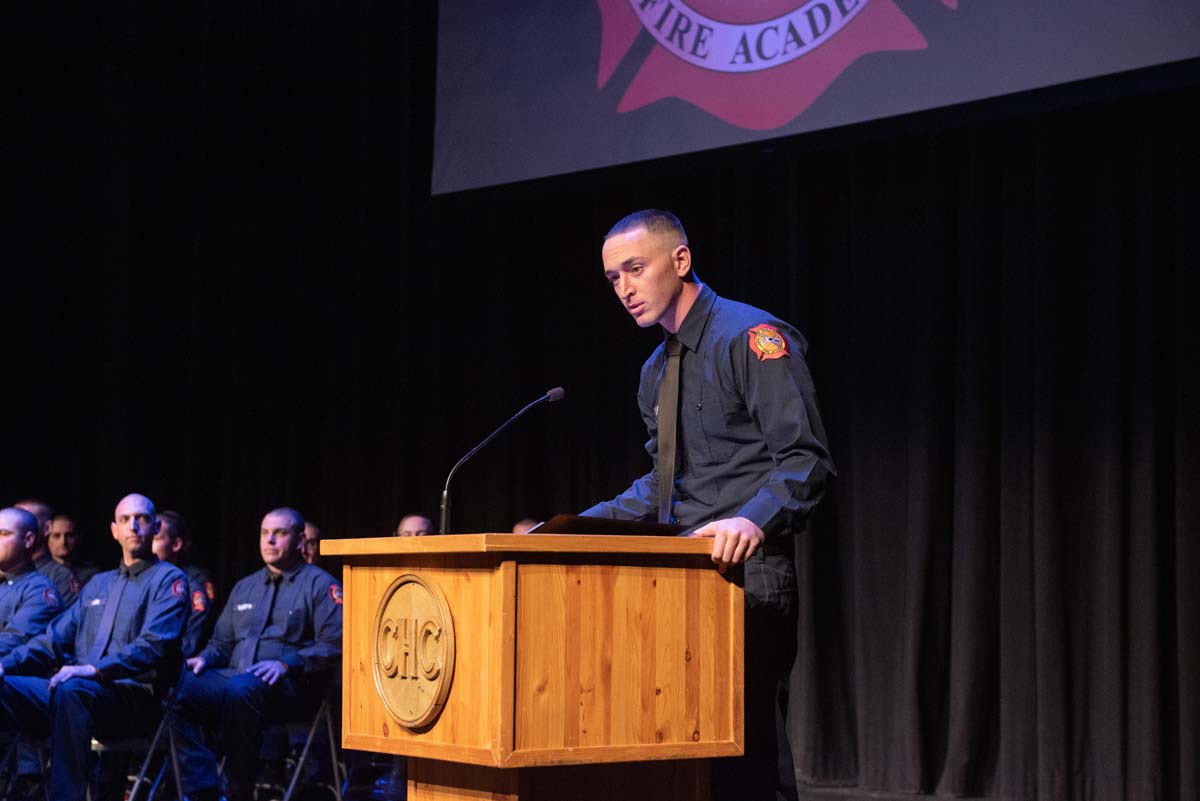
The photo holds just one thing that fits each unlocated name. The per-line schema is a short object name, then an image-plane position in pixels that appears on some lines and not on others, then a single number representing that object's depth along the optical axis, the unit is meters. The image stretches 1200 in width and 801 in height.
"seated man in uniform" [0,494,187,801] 5.68
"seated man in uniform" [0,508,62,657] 6.40
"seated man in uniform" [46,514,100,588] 7.70
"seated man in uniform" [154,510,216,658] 6.76
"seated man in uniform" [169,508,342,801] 6.02
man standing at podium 2.61
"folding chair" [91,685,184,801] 5.84
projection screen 4.55
